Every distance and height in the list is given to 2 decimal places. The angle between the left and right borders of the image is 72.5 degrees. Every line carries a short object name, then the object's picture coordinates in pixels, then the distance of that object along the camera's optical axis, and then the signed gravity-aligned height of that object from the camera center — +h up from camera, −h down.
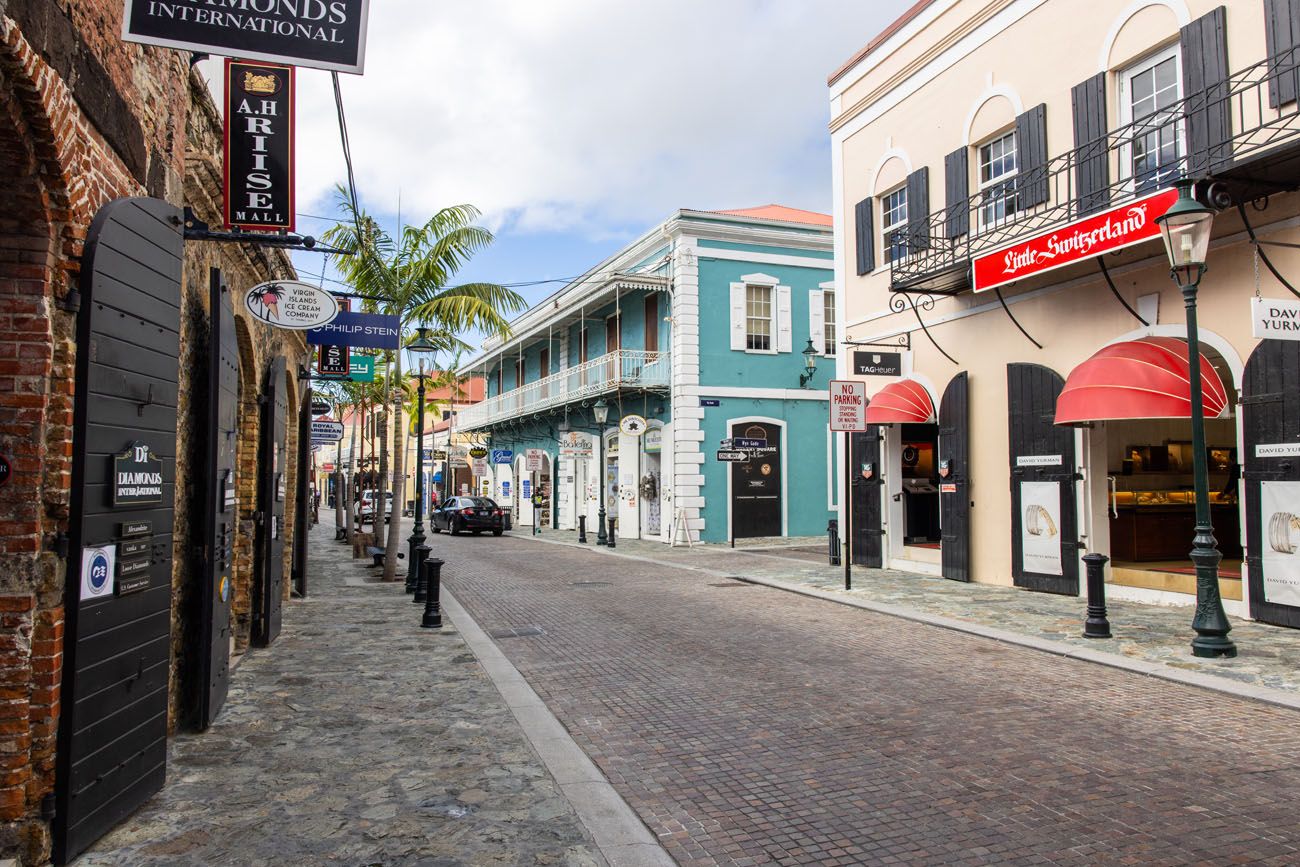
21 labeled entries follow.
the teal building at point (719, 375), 23.67 +2.89
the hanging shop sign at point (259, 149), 6.49 +2.47
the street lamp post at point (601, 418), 23.89 +1.71
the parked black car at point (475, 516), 30.00 -1.17
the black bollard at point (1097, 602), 9.18 -1.30
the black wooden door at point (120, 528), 3.97 -0.21
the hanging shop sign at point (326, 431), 20.70 +1.22
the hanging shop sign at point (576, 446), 26.66 +1.08
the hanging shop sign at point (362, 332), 11.14 +1.90
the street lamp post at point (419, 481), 13.95 +0.02
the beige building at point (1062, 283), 9.66 +2.73
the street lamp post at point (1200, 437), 8.17 +0.37
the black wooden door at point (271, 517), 8.62 -0.34
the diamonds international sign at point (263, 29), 4.49 +2.42
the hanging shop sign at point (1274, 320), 8.05 +1.42
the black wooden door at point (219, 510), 5.87 -0.18
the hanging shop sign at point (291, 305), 7.29 +1.49
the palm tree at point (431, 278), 16.14 +3.78
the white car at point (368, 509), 43.01 -1.41
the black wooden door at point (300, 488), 13.37 -0.09
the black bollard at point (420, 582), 12.80 -1.48
